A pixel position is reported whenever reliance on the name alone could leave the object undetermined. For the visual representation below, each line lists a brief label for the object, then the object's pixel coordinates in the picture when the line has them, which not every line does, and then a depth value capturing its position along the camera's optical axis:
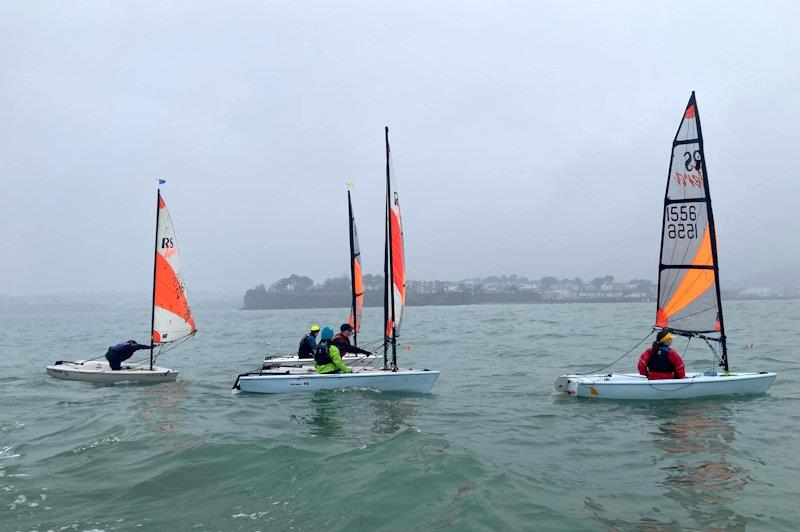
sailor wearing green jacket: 13.50
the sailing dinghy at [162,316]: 16.64
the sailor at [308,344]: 16.73
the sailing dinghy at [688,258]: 13.52
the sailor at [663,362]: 12.61
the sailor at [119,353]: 16.78
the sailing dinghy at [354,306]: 17.50
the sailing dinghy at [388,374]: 13.34
